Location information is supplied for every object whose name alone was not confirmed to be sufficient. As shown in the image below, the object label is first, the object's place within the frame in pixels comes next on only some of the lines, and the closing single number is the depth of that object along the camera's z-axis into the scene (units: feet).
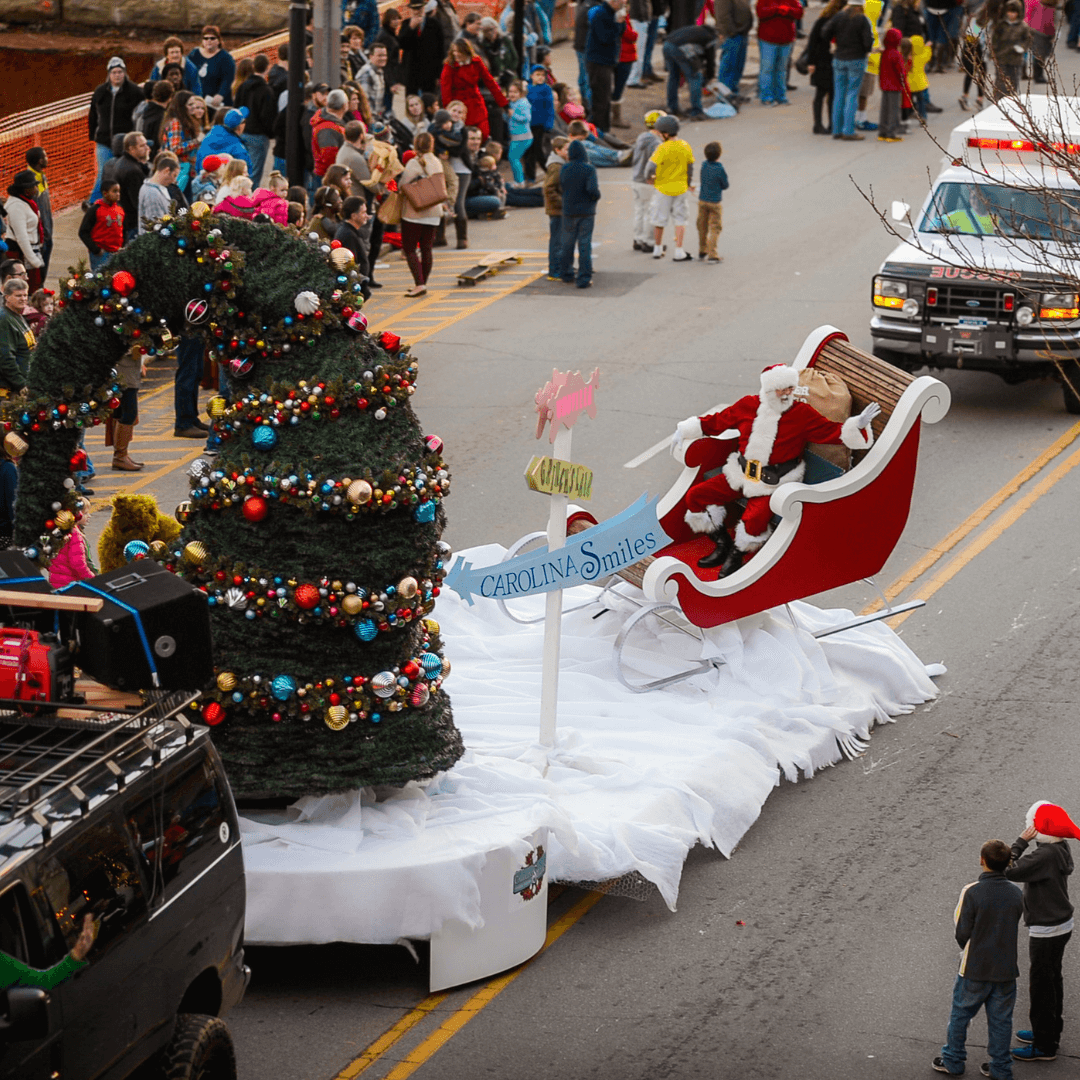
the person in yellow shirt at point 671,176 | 139.33
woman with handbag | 129.80
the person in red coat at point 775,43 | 189.06
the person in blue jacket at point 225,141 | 124.78
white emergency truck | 106.52
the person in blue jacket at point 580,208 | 130.52
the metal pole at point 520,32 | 178.19
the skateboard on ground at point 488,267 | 139.44
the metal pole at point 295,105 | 129.29
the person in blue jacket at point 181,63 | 140.67
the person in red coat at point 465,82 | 155.22
